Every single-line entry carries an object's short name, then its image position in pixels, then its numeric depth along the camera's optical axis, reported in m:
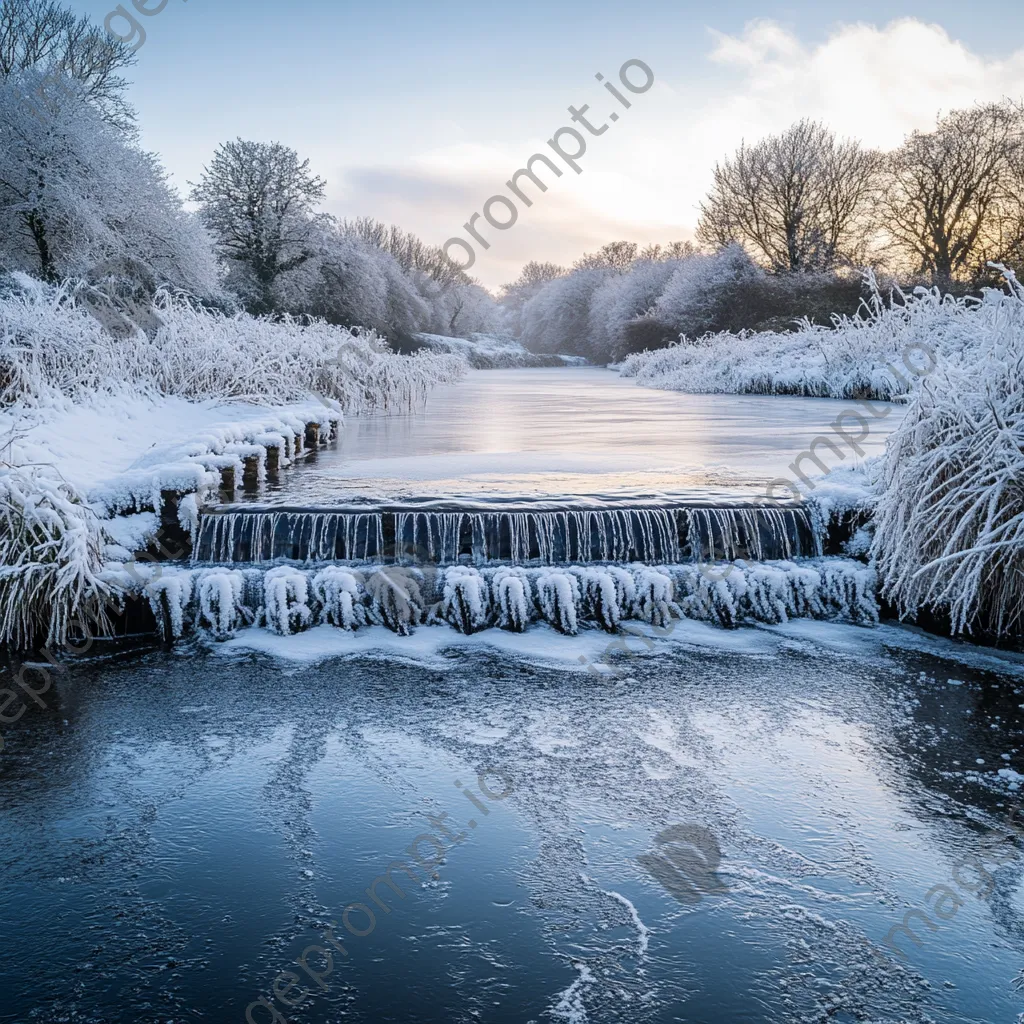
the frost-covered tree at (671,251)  51.21
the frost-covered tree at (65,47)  25.86
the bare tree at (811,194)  31.73
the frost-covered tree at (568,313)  54.56
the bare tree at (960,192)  30.42
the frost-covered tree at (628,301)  39.20
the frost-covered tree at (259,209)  30.38
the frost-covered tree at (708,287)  30.03
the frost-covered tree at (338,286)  31.41
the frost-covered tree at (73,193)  18.19
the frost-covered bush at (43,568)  4.51
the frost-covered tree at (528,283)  82.69
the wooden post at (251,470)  6.79
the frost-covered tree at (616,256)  58.94
